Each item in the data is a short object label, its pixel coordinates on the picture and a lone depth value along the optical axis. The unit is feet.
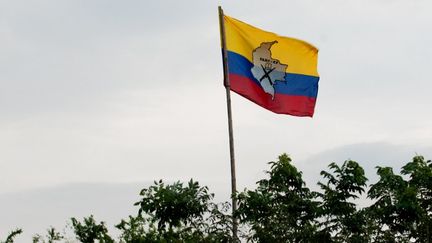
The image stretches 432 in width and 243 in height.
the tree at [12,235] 82.92
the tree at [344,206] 64.54
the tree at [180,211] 66.33
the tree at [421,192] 63.82
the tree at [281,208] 64.18
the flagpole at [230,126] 65.41
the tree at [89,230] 77.56
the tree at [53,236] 90.48
